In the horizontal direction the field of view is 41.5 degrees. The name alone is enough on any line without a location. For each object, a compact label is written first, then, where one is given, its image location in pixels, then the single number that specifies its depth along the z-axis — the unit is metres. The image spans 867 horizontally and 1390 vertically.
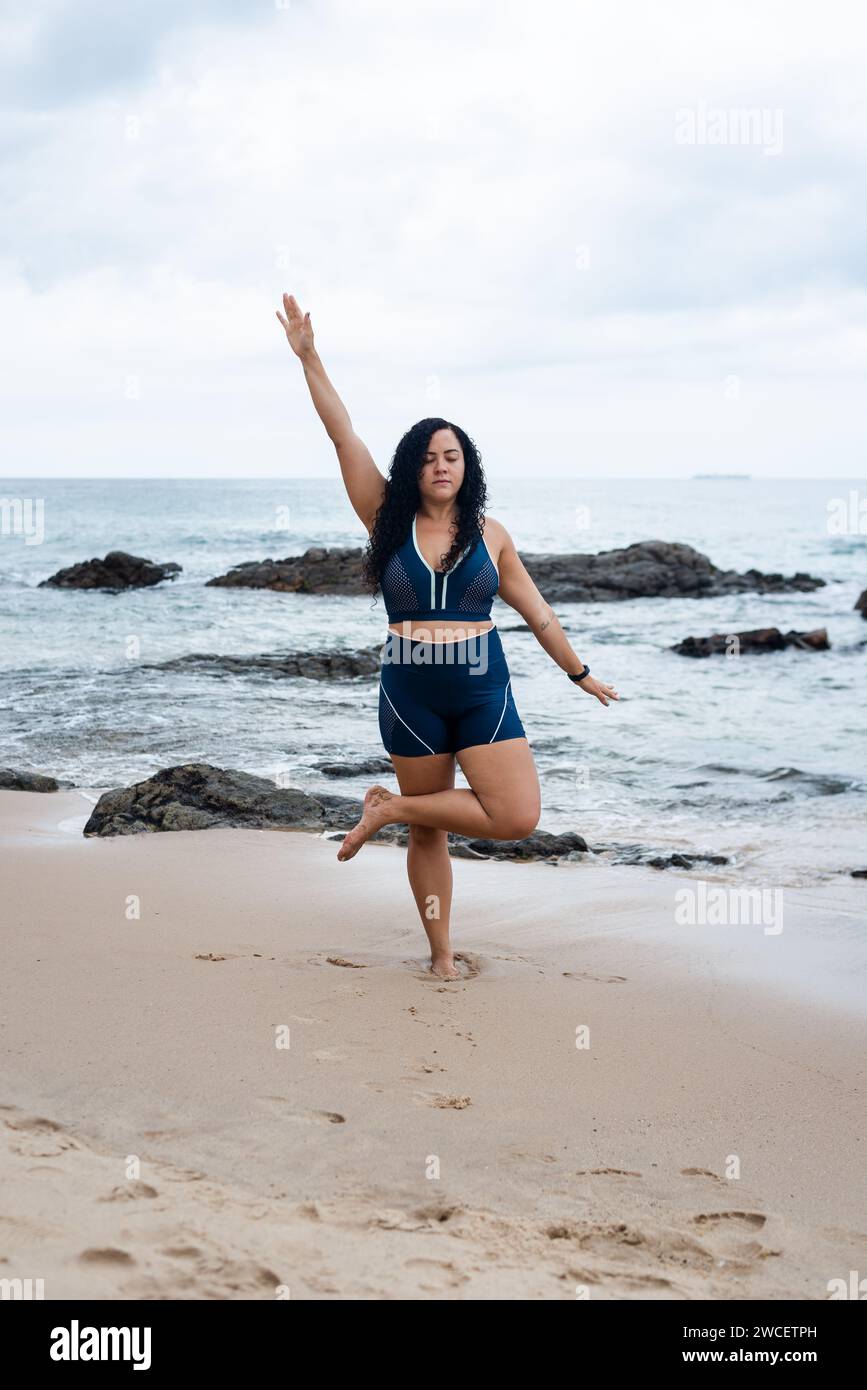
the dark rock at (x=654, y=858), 7.04
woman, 4.24
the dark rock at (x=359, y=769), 9.45
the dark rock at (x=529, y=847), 6.96
